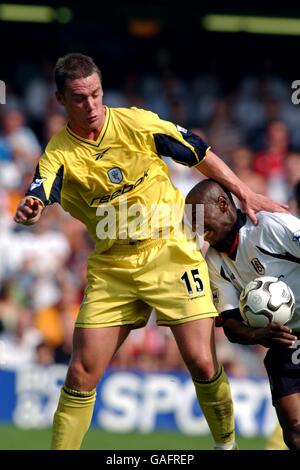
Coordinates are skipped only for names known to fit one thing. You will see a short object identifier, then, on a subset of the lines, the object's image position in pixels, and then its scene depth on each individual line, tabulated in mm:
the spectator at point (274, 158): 28078
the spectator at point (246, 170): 27406
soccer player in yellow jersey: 13492
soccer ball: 13055
